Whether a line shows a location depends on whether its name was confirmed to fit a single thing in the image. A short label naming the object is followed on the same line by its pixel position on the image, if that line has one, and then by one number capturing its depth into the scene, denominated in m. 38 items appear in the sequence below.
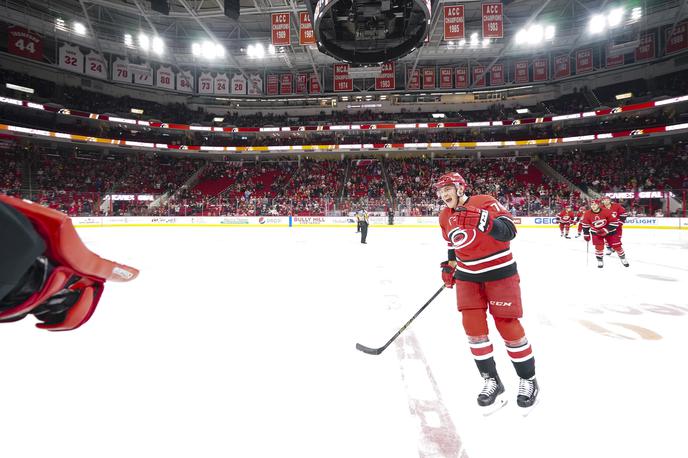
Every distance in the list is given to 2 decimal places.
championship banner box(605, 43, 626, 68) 24.24
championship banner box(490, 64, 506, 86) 27.28
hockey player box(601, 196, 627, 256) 7.77
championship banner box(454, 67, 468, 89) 27.67
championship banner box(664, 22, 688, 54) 21.81
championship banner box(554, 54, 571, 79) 25.56
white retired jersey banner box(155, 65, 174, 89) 28.61
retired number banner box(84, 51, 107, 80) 25.81
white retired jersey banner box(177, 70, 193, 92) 29.33
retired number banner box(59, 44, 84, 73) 24.52
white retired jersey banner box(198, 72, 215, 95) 29.48
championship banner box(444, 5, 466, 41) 13.66
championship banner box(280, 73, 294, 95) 28.95
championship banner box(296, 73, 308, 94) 28.66
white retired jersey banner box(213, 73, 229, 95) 29.81
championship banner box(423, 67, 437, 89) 28.11
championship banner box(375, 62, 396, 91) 23.47
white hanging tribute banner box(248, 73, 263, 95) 29.72
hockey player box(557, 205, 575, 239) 13.67
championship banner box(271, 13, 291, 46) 14.38
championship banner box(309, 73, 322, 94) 29.66
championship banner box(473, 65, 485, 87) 27.64
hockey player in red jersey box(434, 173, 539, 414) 2.37
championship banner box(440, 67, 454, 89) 28.34
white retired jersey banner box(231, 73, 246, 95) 30.04
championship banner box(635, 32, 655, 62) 23.08
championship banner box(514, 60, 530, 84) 27.17
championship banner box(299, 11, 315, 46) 14.40
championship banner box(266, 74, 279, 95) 28.48
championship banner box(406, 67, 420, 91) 29.17
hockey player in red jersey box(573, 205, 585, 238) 11.20
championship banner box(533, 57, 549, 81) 26.19
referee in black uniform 11.94
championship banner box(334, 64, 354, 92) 24.28
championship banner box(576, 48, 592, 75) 25.09
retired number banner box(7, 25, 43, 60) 22.30
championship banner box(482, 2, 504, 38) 14.02
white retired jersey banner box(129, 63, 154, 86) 27.73
